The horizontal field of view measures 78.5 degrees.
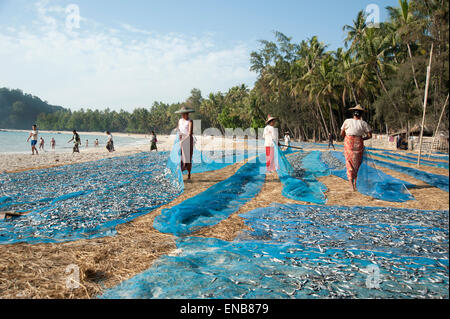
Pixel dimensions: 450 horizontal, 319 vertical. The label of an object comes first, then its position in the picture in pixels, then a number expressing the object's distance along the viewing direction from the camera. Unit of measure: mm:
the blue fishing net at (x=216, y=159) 9086
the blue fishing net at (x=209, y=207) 3598
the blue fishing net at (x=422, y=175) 5487
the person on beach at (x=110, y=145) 20609
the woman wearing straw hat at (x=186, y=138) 6617
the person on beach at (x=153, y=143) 19425
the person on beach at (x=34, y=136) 16539
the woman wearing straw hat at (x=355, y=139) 5753
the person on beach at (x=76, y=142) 19691
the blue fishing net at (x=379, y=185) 5009
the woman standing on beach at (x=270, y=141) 7324
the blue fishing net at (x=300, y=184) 5165
